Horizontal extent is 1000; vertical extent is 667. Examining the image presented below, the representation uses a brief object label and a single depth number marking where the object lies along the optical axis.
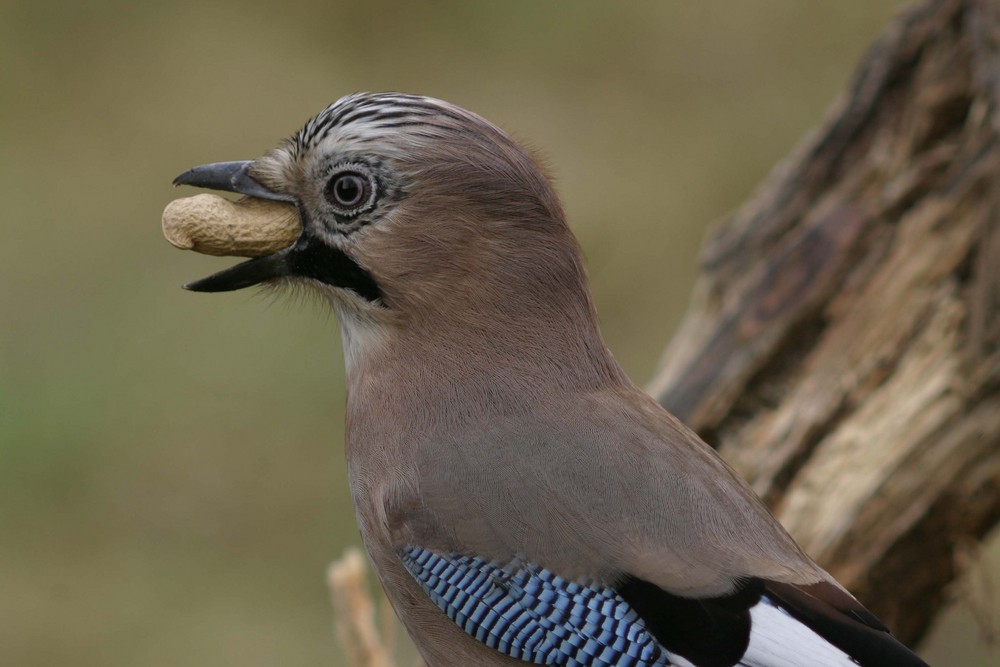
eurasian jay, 4.61
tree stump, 6.48
